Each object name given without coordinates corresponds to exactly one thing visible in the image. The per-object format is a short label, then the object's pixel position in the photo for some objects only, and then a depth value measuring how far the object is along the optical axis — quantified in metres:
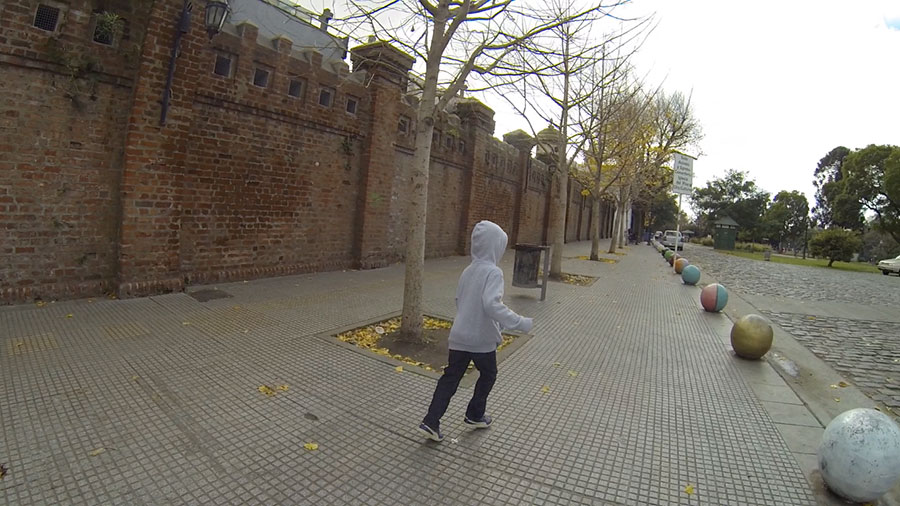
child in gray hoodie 3.26
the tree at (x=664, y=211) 61.35
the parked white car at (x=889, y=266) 29.78
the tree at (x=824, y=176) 65.92
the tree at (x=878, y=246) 53.66
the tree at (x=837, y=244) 30.89
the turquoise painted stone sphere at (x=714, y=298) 9.09
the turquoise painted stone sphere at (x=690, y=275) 13.27
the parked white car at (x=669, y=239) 44.60
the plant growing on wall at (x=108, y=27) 6.32
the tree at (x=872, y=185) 37.19
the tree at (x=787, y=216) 68.88
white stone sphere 2.81
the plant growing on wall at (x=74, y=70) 6.03
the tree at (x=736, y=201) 67.06
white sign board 14.81
